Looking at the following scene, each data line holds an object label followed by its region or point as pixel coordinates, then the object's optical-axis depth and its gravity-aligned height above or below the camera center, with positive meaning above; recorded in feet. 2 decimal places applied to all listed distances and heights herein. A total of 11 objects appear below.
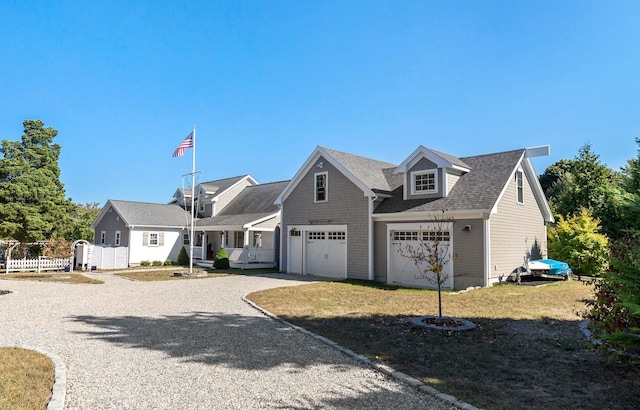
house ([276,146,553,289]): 53.01 +3.02
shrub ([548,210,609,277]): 63.31 -1.64
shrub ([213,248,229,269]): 82.94 -5.67
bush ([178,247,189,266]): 96.58 -5.87
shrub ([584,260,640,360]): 15.98 -3.80
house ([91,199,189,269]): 93.84 +0.49
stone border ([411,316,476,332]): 27.61 -6.60
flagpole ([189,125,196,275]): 70.64 +13.04
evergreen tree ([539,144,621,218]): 94.32 +12.53
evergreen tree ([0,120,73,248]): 78.43 +9.44
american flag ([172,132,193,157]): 71.51 +16.02
